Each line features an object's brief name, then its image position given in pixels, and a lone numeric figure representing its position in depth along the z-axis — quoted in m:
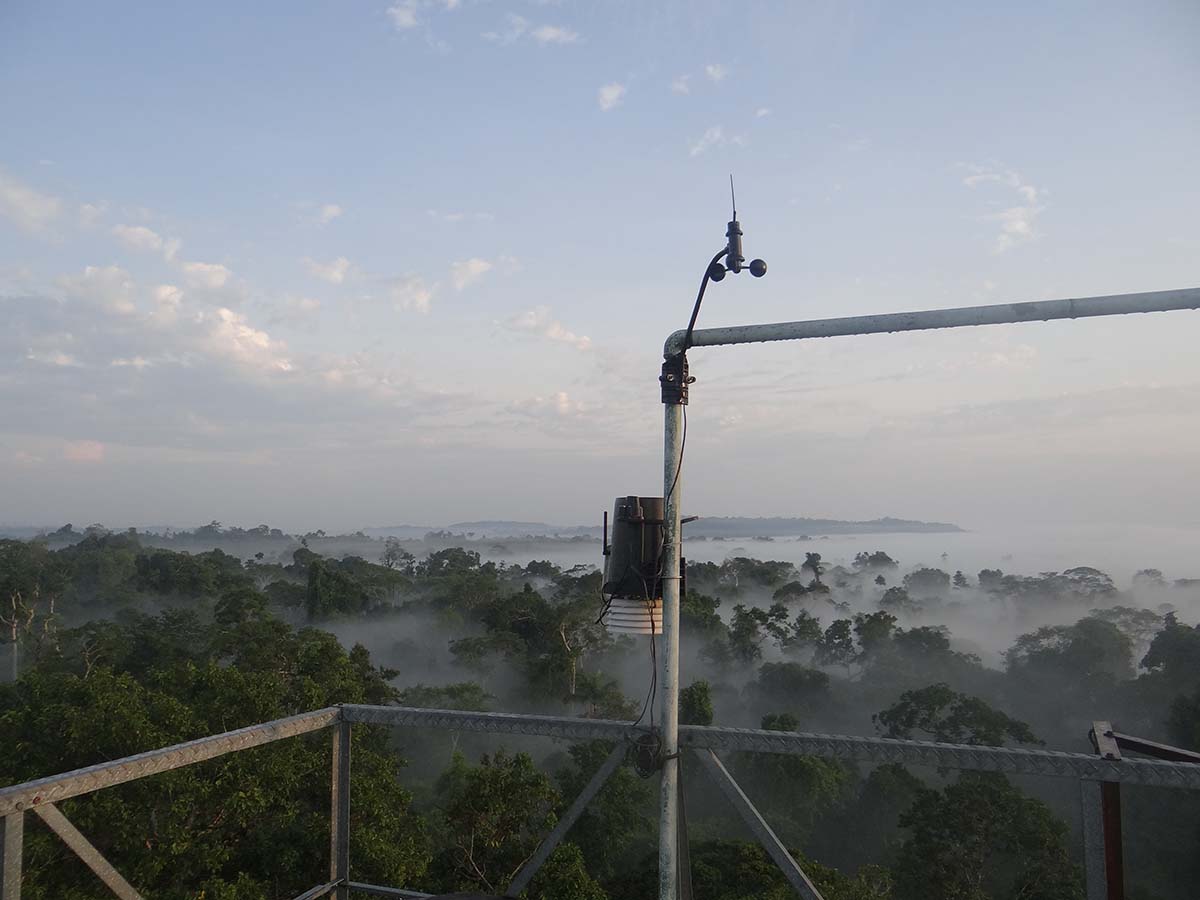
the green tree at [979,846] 16.92
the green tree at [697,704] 23.28
